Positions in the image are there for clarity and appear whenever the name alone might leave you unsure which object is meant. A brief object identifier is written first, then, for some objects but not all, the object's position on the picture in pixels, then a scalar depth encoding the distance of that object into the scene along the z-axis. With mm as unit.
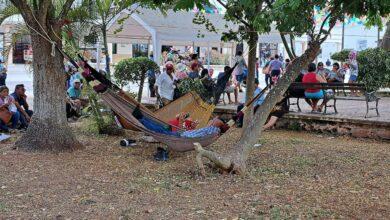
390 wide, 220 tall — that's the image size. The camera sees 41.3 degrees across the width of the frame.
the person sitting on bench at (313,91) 9820
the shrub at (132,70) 10383
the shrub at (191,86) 9805
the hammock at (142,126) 6172
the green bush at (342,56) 17531
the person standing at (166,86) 9766
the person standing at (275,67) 15461
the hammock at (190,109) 7852
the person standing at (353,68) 14445
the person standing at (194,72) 11600
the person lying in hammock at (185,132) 6312
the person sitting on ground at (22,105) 9242
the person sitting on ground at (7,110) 8781
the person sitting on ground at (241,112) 6109
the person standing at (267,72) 16095
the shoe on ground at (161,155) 6676
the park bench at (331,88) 9203
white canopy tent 13484
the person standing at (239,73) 13912
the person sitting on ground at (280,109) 7441
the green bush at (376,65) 11914
